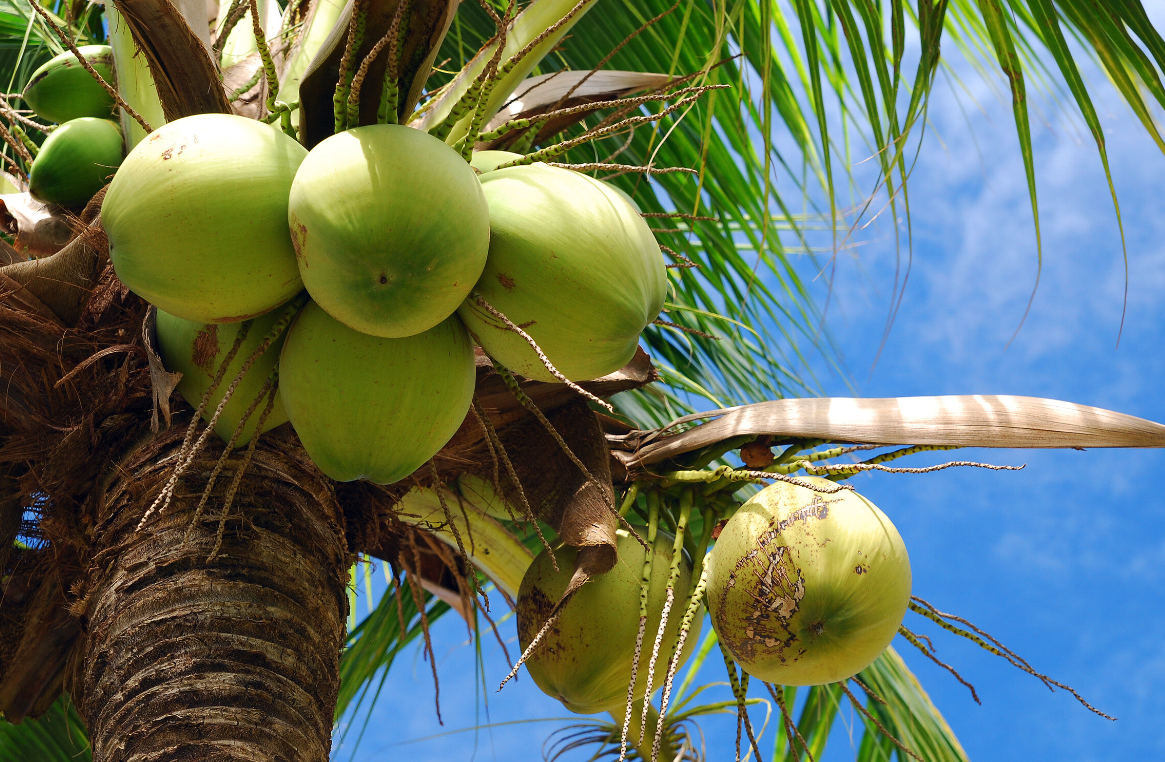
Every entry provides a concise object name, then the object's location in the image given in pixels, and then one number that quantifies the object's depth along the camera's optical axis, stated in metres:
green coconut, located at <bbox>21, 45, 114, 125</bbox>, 3.35
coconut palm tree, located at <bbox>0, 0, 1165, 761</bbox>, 2.85
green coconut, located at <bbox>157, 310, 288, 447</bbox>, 2.89
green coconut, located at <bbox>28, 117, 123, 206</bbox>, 3.20
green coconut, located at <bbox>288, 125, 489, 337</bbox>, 2.70
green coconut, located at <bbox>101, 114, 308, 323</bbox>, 2.73
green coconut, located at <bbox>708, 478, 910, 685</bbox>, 2.97
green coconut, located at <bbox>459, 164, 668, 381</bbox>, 2.78
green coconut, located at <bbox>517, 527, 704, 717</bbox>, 3.10
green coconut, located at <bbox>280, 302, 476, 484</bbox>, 2.79
